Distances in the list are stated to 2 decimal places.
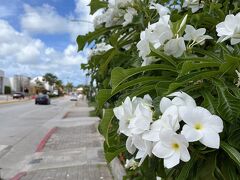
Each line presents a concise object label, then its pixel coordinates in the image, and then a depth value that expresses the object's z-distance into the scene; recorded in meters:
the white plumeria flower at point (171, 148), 0.61
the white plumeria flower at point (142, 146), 0.68
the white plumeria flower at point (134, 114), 0.68
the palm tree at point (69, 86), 80.03
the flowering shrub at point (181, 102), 0.63
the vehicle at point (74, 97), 39.76
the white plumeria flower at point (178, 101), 0.66
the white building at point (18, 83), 54.35
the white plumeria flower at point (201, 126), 0.61
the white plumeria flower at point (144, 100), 0.76
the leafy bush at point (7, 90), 49.12
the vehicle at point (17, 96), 37.96
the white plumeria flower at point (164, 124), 0.63
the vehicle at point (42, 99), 26.23
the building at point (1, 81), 47.64
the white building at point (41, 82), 61.76
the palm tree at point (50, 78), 63.71
